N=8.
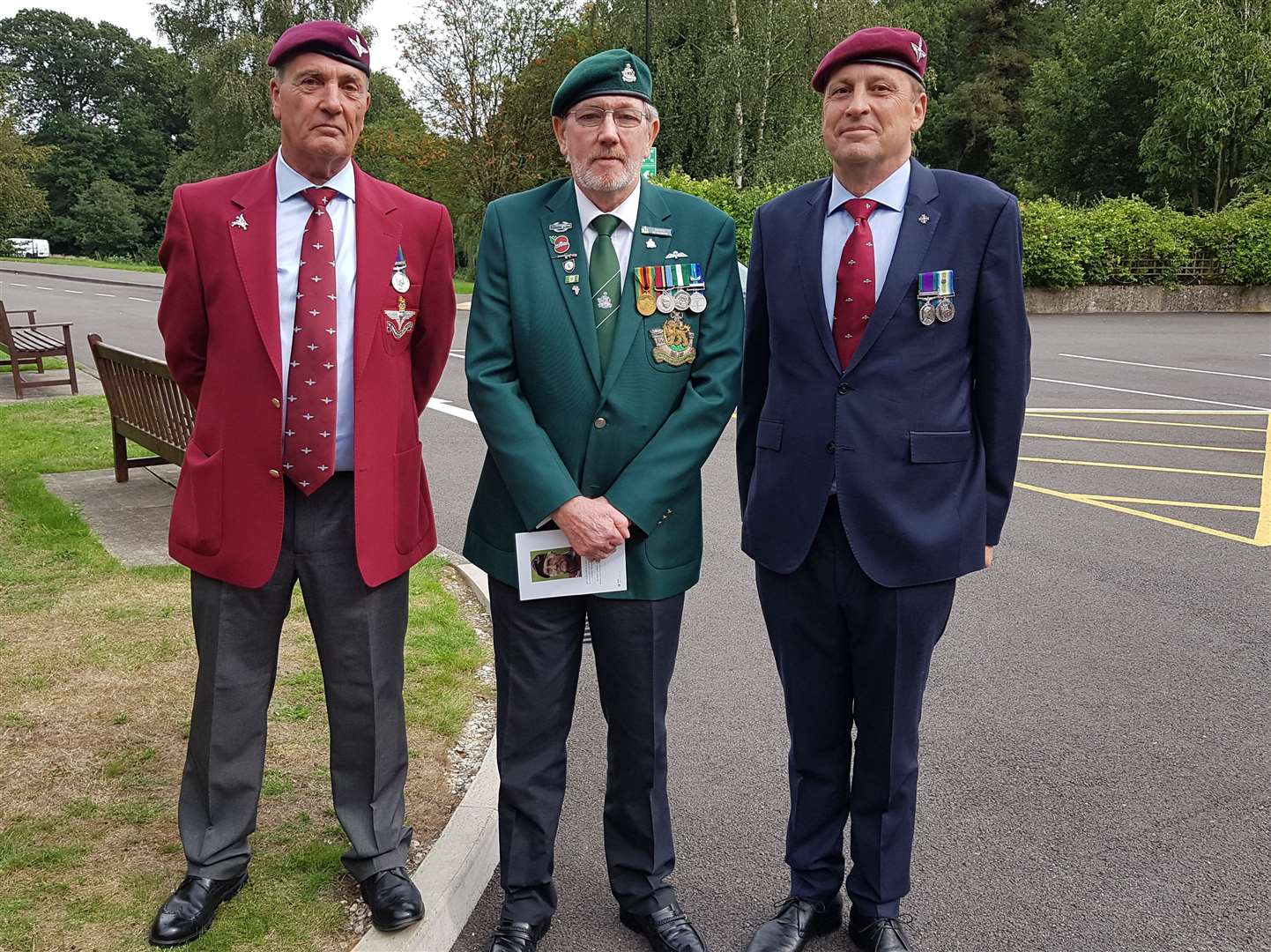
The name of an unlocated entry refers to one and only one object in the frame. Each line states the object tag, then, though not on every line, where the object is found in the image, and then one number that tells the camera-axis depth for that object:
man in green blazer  2.78
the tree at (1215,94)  33.72
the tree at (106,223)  61.88
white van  54.31
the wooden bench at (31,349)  12.23
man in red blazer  2.85
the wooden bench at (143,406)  6.58
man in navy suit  2.77
